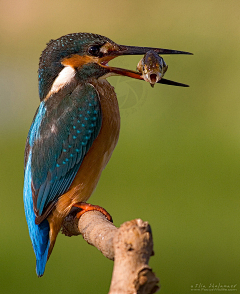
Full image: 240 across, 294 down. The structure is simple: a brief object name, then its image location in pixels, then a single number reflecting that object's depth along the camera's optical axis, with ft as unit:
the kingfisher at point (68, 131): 10.03
